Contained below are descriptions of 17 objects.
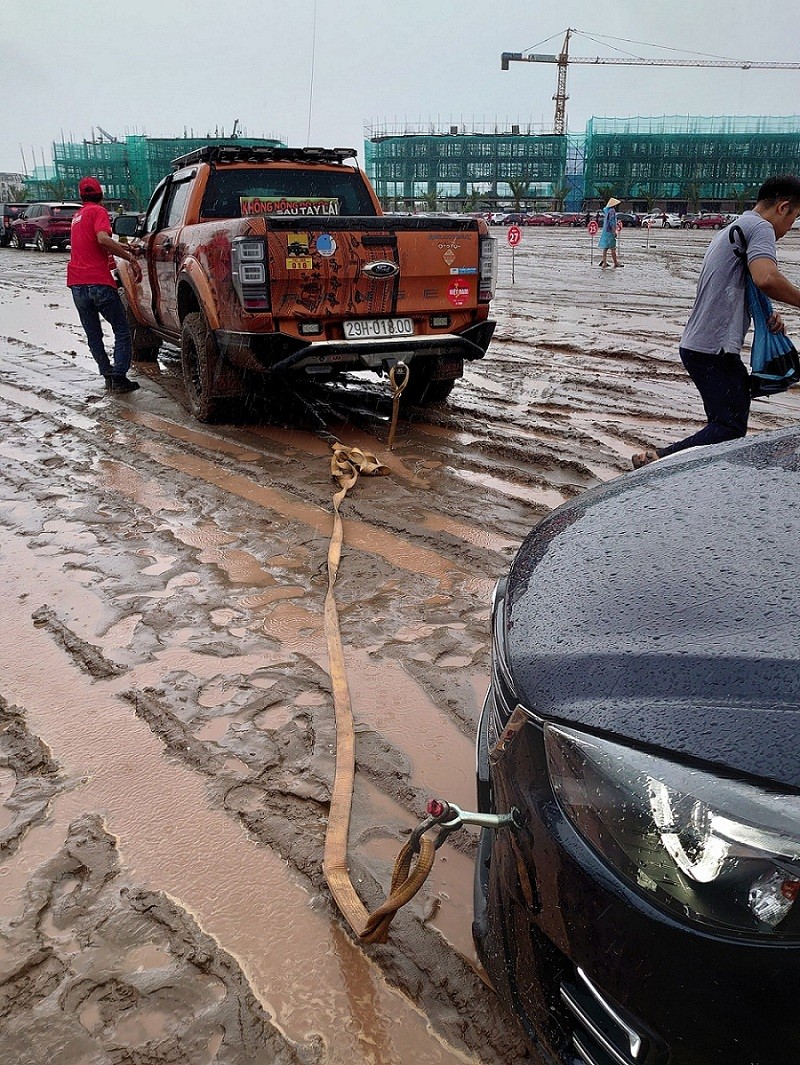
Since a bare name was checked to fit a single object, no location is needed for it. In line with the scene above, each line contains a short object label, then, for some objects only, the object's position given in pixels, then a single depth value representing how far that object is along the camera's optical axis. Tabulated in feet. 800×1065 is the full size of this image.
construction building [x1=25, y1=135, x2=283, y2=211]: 302.04
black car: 3.67
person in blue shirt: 65.46
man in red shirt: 25.54
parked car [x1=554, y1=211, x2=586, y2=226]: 202.59
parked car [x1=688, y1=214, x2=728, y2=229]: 176.45
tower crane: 393.91
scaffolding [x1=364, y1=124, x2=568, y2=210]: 364.79
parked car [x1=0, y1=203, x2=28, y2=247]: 103.96
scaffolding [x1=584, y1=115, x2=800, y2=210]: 321.52
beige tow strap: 5.64
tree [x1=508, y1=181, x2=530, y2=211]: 300.61
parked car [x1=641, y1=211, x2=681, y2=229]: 176.14
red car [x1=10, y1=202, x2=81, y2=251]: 93.25
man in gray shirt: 13.75
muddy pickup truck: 18.28
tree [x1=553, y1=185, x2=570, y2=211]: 289.12
